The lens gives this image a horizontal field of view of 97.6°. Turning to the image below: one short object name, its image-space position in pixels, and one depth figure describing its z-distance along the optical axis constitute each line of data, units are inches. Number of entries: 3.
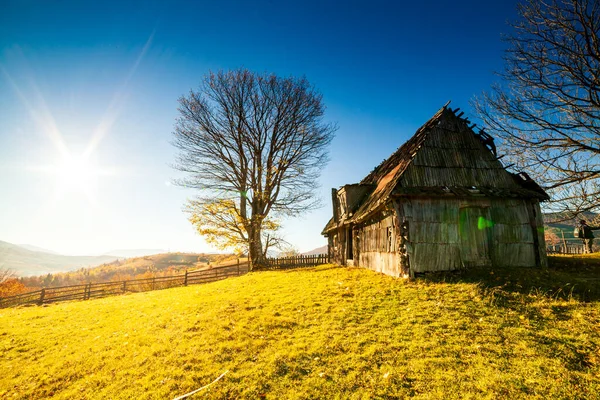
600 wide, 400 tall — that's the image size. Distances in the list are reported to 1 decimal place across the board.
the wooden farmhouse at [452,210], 428.6
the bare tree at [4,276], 1549.5
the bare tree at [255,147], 782.5
